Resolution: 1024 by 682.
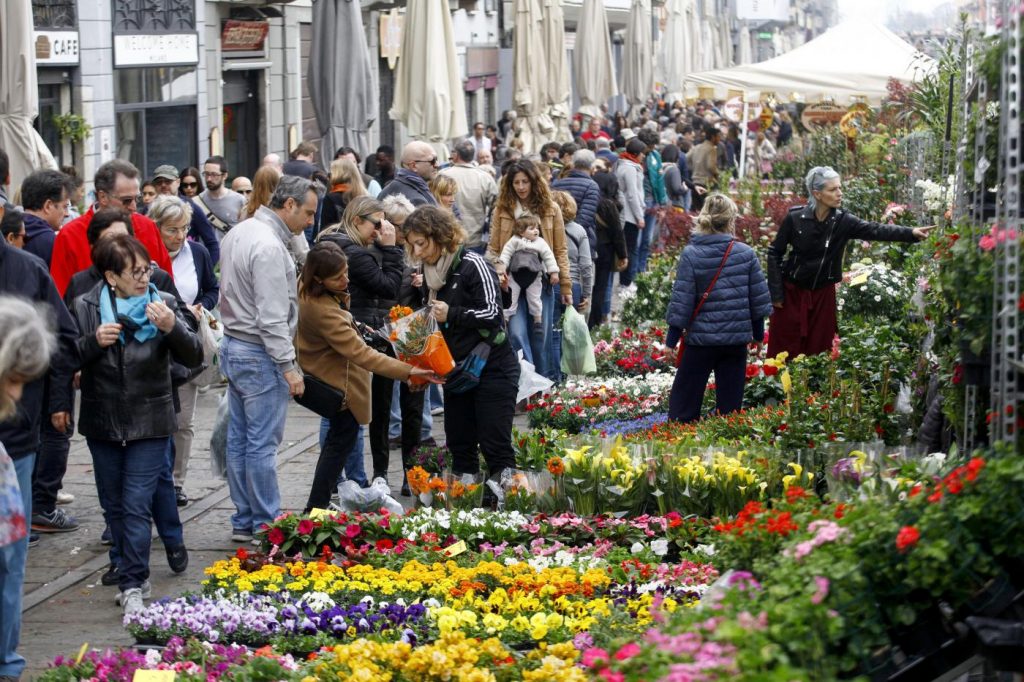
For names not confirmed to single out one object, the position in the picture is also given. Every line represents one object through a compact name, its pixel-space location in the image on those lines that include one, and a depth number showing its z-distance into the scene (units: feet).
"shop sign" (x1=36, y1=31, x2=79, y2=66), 101.09
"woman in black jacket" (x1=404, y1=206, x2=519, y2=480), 54.73
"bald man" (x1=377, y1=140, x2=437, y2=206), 75.20
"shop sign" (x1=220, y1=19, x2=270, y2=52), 132.56
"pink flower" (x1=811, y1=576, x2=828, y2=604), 25.13
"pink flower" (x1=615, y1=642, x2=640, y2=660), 24.66
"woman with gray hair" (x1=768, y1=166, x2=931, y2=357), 65.92
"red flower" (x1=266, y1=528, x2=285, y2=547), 46.72
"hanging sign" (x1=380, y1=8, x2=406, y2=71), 179.68
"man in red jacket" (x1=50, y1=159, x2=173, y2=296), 52.85
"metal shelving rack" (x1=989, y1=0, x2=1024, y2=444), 28.45
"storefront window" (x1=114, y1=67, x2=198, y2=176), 115.43
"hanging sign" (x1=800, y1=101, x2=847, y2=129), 194.28
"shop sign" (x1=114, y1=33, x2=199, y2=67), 112.80
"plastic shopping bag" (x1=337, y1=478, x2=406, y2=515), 52.29
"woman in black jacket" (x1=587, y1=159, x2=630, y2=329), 95.52
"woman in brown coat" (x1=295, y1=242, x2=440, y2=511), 51.46
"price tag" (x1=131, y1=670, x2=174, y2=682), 34.05
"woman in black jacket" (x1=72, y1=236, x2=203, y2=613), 44.29
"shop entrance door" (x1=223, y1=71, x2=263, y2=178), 137.52
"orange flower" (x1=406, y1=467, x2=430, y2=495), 52.50
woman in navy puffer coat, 61.16
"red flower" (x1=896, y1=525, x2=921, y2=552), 26.32
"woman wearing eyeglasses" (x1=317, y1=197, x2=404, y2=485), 57.82
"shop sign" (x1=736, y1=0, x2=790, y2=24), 332.25
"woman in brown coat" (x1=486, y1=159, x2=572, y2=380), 72.97
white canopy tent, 155.06
